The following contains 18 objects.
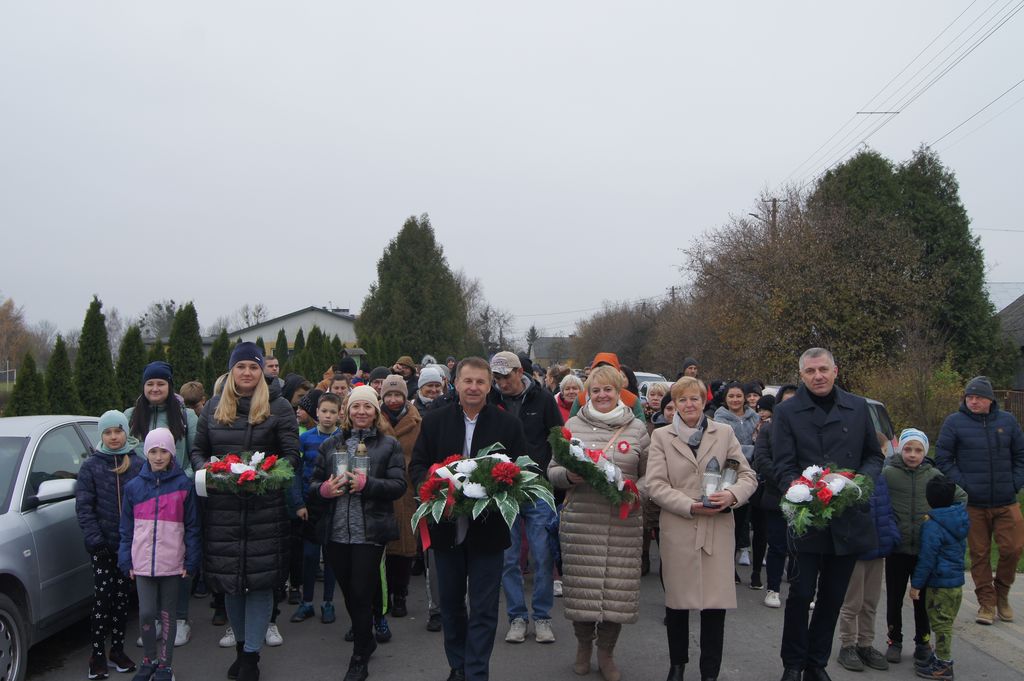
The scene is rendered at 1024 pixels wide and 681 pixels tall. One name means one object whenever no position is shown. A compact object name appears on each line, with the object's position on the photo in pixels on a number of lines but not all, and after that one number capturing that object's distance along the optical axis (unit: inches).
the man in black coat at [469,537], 197.2
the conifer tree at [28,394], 524.2
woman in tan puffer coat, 214.4
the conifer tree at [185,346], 745.0
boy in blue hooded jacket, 231.3
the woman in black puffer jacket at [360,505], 218.8
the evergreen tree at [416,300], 2204.7
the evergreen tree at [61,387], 550.9
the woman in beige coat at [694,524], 204.1
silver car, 207.5
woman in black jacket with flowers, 214.7
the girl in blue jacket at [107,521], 224.1
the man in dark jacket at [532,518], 261.1
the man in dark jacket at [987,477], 284.5
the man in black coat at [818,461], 212.7
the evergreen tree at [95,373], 585.3
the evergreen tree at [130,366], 626.8
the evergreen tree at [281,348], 1424.7
